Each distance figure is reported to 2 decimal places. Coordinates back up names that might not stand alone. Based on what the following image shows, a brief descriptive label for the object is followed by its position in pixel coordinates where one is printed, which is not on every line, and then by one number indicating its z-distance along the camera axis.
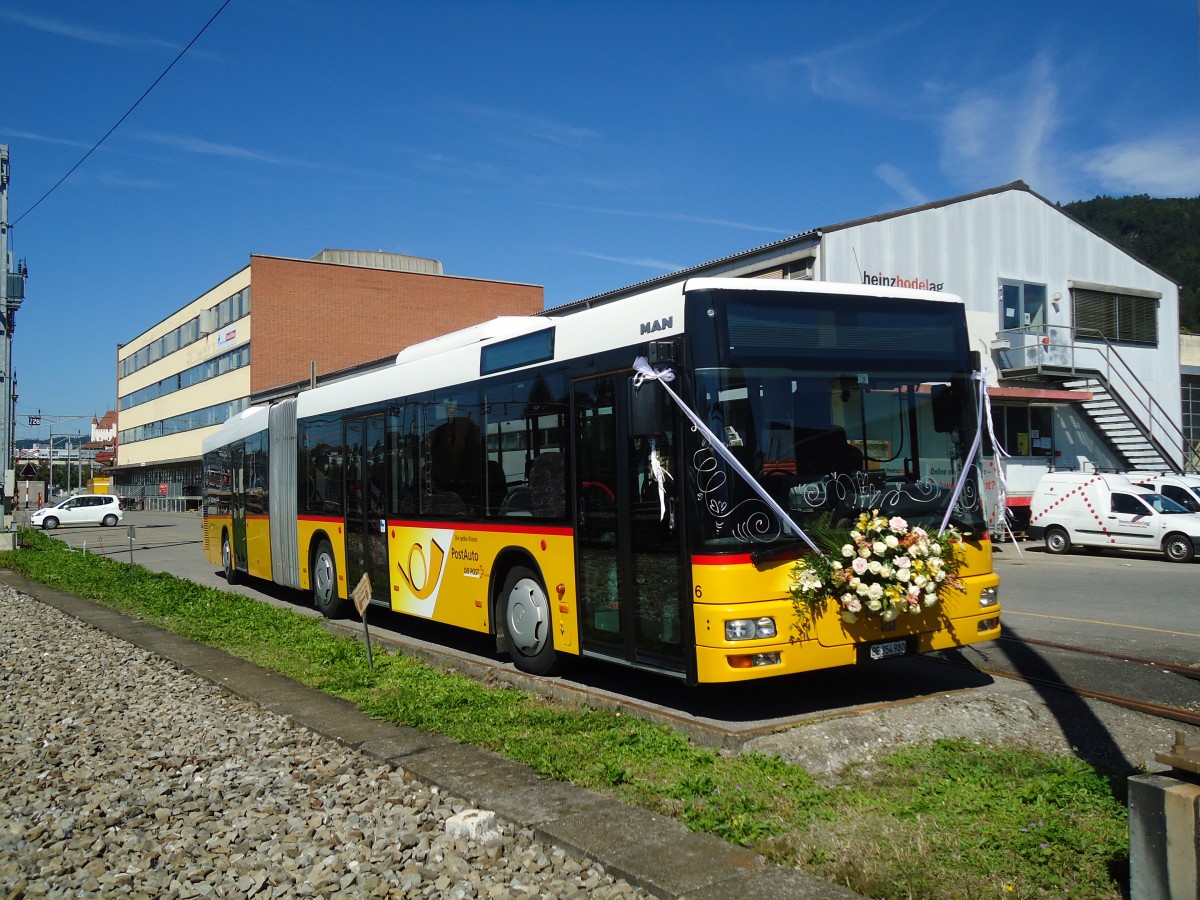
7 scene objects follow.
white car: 54.22
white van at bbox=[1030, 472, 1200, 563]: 22.33
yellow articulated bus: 7.20
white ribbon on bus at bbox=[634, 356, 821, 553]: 7.12
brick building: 64.50
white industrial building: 29.61
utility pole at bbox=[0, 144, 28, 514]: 30.64
